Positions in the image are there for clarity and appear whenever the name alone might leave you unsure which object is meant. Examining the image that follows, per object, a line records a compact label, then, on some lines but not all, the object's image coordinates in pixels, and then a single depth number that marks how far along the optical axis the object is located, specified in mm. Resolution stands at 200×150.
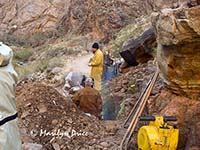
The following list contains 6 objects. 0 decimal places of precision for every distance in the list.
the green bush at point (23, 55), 20245
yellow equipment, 4902
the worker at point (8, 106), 2537
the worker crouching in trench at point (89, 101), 8094
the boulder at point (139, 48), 11672
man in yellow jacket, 9664
